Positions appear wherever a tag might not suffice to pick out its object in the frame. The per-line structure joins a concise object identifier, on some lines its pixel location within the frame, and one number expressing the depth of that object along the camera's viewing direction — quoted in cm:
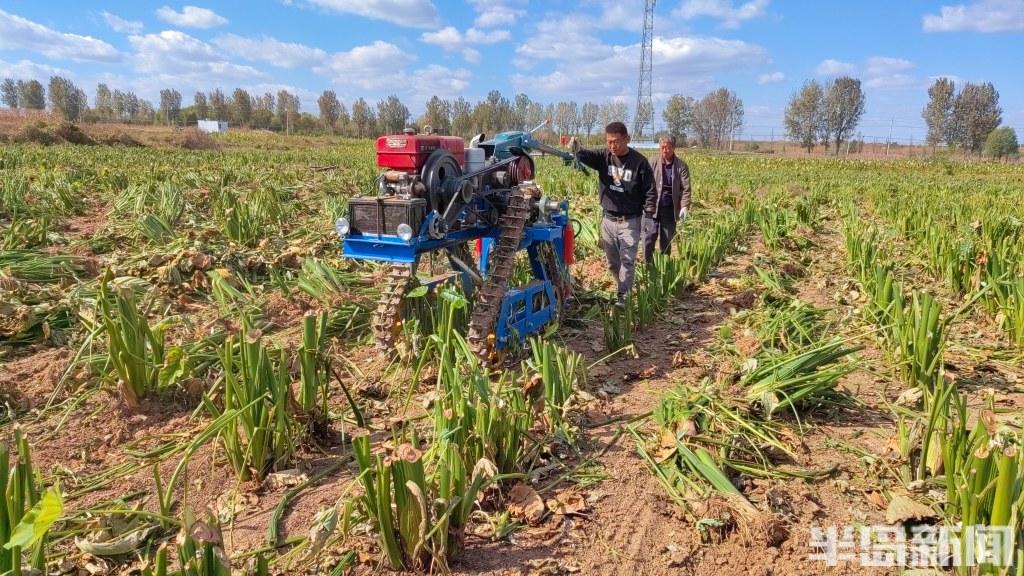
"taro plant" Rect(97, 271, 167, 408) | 290
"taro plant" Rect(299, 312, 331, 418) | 263
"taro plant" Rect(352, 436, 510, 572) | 191
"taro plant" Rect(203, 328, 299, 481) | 244
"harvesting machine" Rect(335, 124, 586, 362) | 345
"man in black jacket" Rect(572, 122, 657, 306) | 526
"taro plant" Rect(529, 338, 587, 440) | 287
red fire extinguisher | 486
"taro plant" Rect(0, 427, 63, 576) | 140
